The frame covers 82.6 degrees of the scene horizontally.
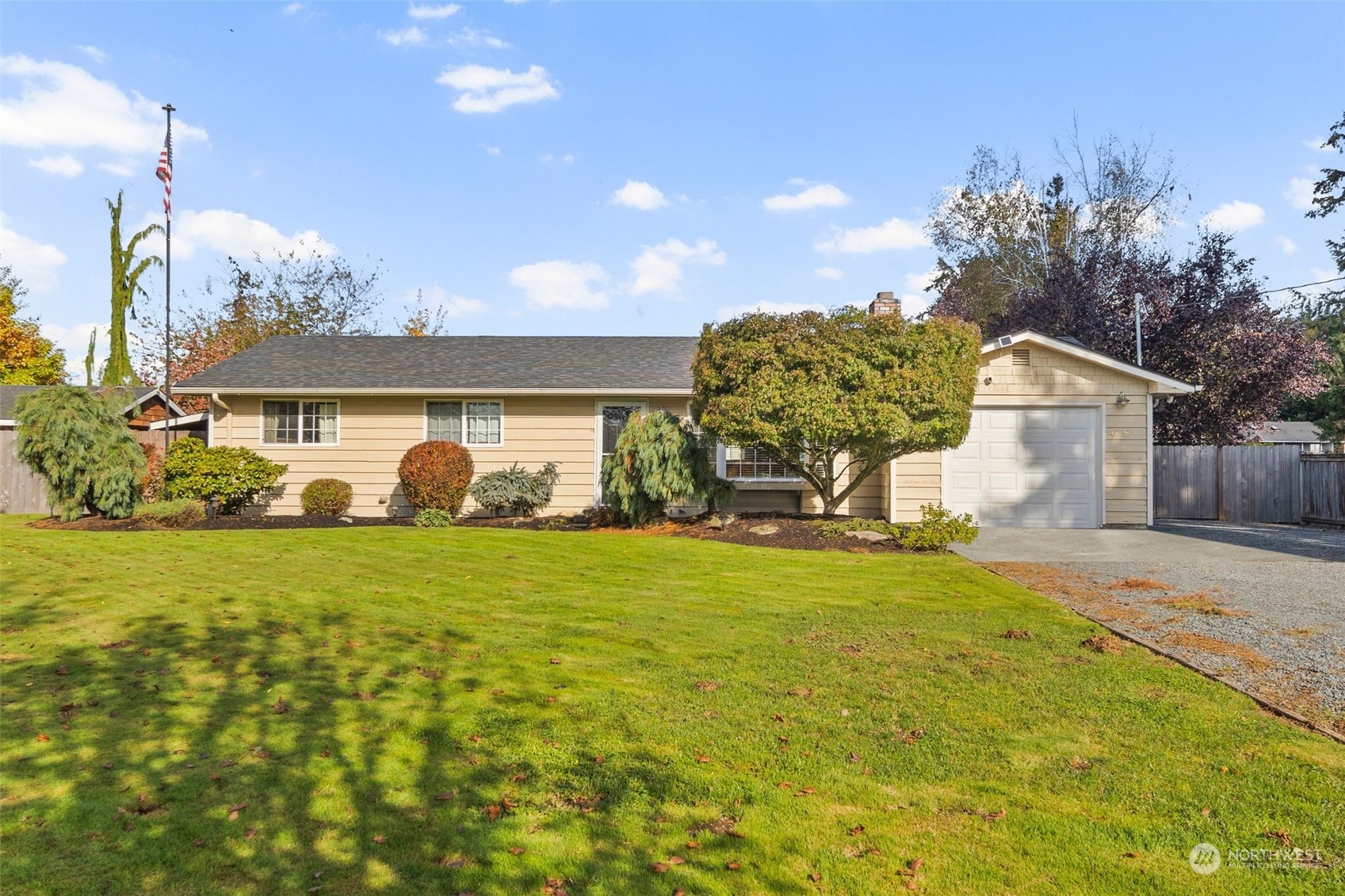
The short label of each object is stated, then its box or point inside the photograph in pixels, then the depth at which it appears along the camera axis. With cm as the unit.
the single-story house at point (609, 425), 1412
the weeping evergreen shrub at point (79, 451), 1280
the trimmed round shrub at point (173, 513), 1273
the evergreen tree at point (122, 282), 2038
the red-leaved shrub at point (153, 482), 1373
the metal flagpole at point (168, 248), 1447
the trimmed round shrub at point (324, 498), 1431
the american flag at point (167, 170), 1455
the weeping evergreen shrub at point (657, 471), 1230
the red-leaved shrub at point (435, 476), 1372
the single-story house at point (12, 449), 1683
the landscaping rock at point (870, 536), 1150
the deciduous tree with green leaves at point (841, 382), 1131
